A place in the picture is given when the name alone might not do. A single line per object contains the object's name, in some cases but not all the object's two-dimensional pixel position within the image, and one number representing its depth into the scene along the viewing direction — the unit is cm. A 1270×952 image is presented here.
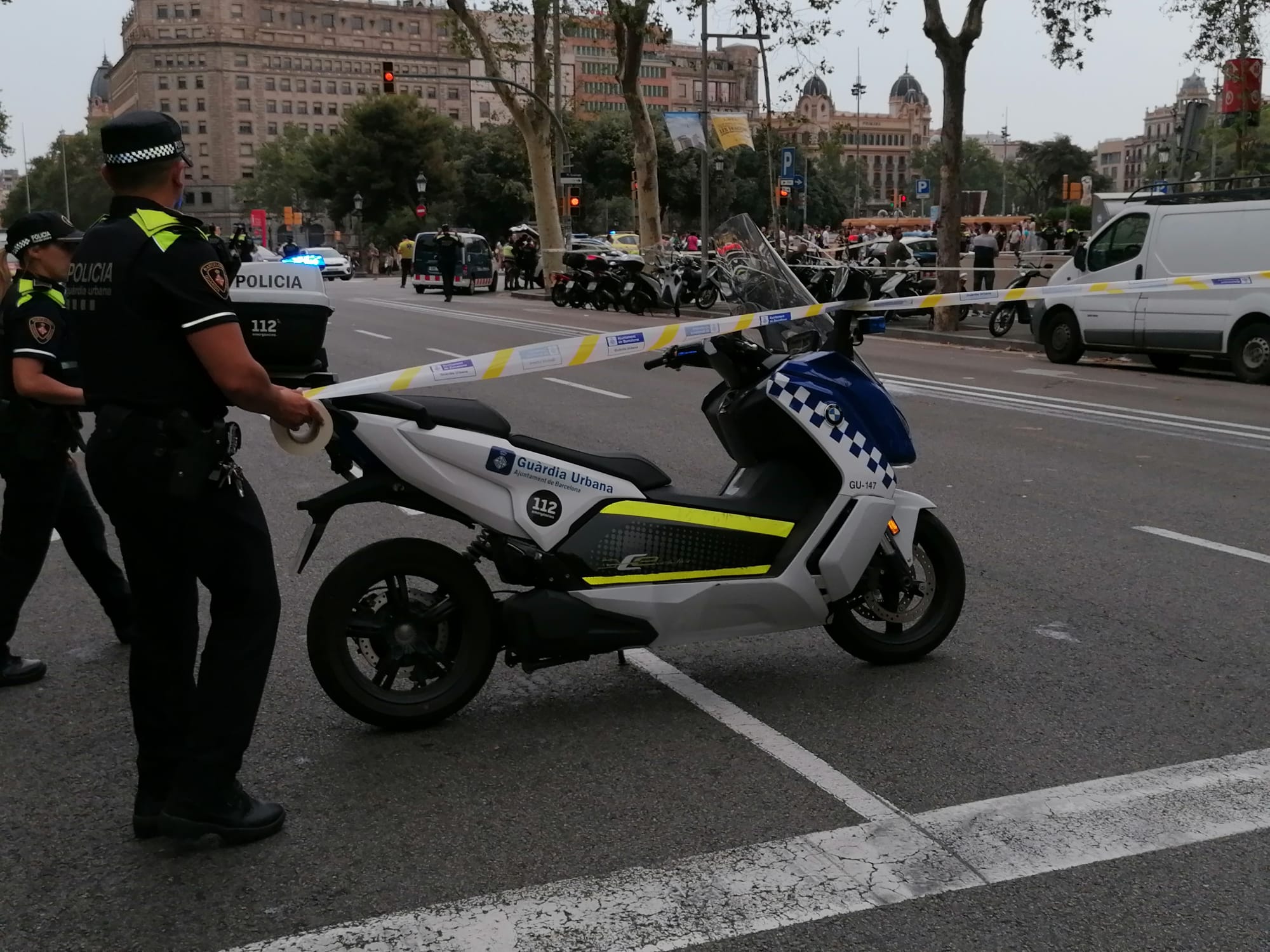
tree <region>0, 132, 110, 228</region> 13675
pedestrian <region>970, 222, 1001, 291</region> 2569
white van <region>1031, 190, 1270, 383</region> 1542
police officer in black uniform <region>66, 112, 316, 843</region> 330
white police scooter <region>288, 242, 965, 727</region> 430
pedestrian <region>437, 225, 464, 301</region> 3662
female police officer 481
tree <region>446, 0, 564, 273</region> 3838
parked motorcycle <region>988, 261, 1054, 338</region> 2220
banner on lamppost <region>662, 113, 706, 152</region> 3247
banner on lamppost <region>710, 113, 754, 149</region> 3319
